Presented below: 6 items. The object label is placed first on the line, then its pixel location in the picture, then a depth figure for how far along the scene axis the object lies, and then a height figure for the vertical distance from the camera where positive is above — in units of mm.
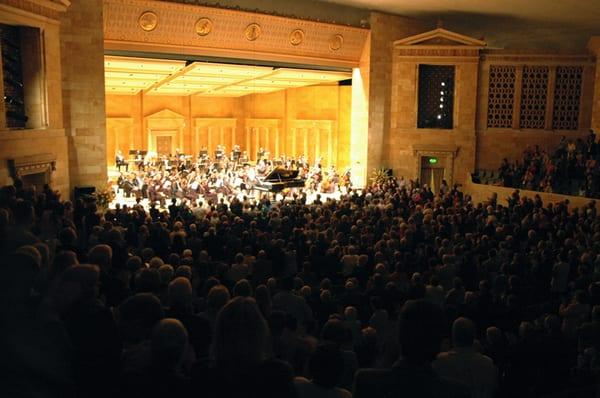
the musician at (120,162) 22734 -972
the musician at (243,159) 25602 -909
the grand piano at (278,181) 20281 -1469
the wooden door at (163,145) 29031 -367
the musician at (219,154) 26050 -706
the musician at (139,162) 23641 -1001
